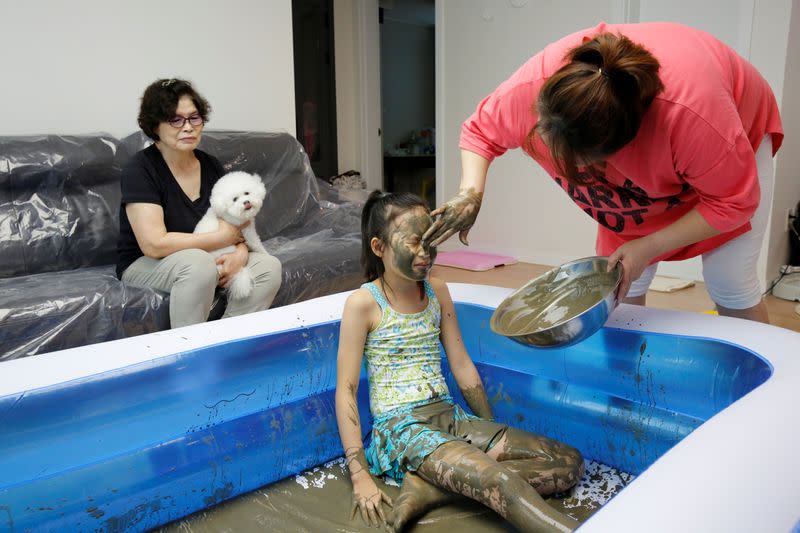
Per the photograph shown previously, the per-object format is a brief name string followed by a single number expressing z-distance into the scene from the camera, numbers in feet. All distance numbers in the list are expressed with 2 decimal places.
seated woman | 6.92
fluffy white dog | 7.23
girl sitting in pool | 4.04
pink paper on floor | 13.89
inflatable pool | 3.92
